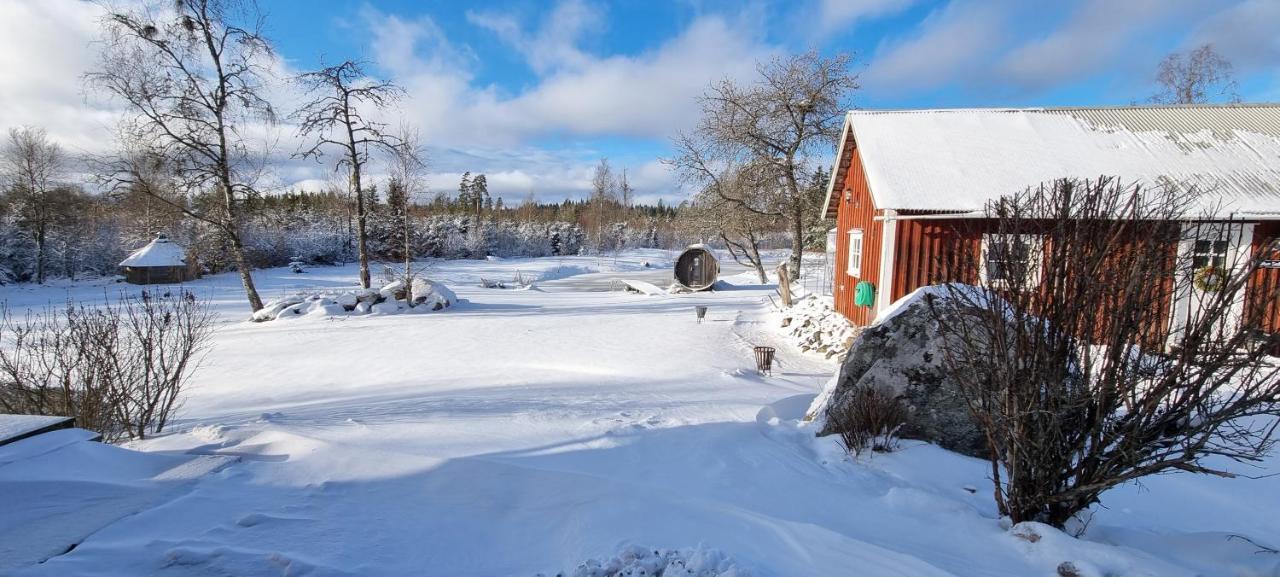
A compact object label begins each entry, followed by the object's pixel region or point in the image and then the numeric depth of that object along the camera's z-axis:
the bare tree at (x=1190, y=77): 22.53
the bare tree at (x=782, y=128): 20.28
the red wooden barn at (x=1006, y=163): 9.41
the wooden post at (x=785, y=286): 14.82
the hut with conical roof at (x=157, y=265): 24.45
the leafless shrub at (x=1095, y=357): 2.69
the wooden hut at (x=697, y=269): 22.94
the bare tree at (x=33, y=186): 23.34
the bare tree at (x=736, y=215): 21.09
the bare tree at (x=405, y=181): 18.08
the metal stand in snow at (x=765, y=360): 8.72
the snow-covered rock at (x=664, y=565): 2.42
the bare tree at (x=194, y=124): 13.48
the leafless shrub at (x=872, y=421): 4.63
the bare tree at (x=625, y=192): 55.12
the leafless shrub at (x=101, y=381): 5.10
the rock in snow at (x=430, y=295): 16.59
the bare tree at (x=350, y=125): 16.48
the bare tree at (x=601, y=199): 50.39
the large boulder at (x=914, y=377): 4.69
